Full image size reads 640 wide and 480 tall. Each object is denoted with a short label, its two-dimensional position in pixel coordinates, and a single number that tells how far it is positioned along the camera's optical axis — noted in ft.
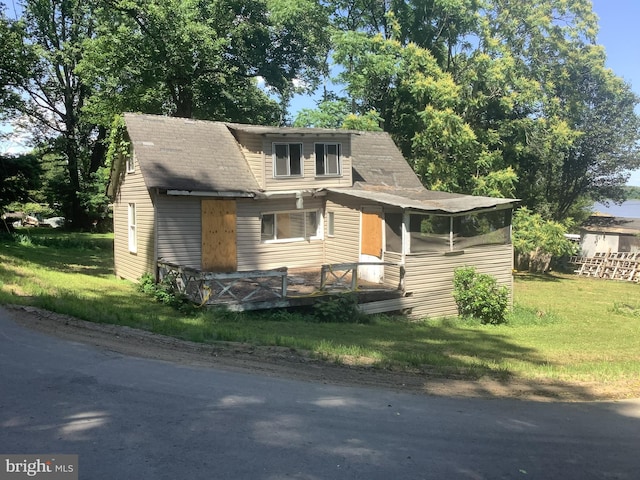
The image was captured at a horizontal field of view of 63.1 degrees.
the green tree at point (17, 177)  75.25
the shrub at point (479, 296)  54.90
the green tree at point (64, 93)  116.78
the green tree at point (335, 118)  90.89
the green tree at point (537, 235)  90.02
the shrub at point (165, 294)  43.96
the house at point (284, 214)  54.24
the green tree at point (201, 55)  92.53
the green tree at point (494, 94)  92.63
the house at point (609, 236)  117.60
